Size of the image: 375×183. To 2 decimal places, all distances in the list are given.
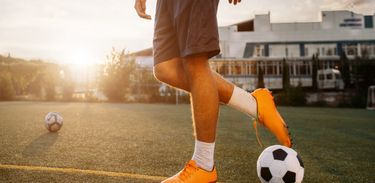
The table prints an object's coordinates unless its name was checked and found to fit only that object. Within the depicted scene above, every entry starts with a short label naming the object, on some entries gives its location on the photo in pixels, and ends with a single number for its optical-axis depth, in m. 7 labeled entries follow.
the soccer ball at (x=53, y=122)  4.05
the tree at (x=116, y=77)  17.62
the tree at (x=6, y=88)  17.86
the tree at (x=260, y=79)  24.08
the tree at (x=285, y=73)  24.58
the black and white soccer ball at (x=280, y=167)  1.73
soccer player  1.64
